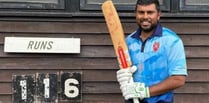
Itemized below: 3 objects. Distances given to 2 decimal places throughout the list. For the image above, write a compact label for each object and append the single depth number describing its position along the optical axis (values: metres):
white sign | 4.52
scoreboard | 4.61
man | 3.32
